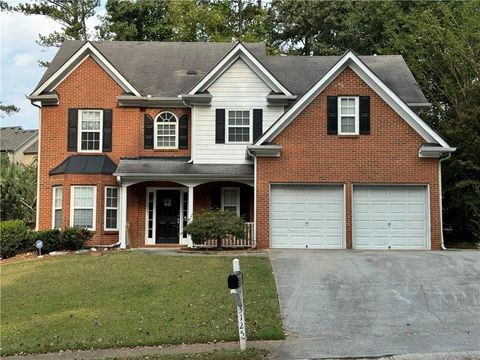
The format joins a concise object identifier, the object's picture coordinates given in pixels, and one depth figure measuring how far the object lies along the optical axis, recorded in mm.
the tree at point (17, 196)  27938
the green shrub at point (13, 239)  19703
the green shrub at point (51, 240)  19453
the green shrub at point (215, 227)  17391
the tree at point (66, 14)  38906
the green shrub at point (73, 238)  19594
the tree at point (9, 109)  43656
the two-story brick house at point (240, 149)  18531
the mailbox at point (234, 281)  7637
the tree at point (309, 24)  40500
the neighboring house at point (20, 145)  50844
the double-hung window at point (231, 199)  21688
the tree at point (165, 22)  37531
